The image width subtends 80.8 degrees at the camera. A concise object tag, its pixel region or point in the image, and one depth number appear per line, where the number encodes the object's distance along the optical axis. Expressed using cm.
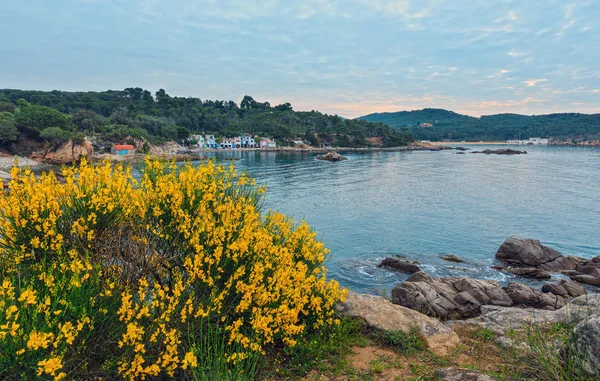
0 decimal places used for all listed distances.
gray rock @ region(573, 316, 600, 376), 643
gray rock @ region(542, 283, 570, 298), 1994
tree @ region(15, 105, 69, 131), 8506
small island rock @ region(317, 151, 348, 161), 10138
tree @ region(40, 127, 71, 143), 8054
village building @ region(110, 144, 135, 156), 9650
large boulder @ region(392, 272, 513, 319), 1656
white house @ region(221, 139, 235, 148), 15225
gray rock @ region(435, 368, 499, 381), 676
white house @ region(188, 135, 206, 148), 14400
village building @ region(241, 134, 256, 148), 15412
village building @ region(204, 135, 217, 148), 14988
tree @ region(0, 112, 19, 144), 7900
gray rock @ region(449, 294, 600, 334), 1160
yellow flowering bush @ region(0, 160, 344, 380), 555
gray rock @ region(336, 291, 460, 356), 999
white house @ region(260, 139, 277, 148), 15312
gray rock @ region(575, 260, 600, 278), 2294
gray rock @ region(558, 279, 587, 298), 1995
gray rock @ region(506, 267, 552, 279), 2357
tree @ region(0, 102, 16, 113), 10335
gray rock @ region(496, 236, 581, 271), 2545
